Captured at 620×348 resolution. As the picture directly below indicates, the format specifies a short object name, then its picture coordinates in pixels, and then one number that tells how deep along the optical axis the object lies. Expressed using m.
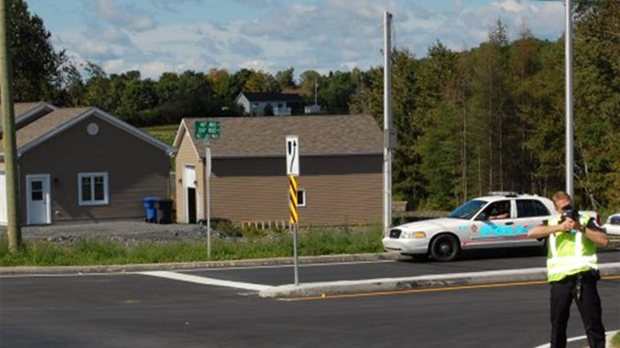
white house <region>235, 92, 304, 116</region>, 137.75
